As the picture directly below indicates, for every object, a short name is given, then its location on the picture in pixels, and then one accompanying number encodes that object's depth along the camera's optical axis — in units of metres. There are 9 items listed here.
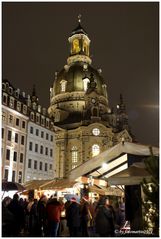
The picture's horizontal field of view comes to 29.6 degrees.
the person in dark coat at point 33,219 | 14.22
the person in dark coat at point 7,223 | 10.25
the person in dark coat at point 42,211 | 13.03
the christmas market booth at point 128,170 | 11.32
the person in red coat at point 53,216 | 11.94
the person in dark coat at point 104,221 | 8.96
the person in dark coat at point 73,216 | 11.78
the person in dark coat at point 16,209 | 12.29
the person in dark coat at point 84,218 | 12.78
